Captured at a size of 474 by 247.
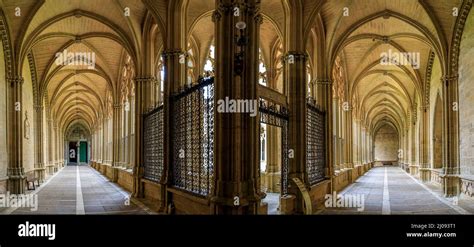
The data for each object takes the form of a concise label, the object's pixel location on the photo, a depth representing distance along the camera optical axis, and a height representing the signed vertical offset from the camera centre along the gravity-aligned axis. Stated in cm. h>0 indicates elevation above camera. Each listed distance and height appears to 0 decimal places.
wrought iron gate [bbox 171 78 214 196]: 945 -5
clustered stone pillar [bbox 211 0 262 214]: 806 +28
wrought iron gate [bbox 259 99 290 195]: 1080 +16
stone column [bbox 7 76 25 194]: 1548 -3
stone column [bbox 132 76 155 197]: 1459 +52
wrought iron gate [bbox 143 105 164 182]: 1297 -28
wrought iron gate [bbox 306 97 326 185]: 1301 -29
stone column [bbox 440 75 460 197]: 1555 -11
